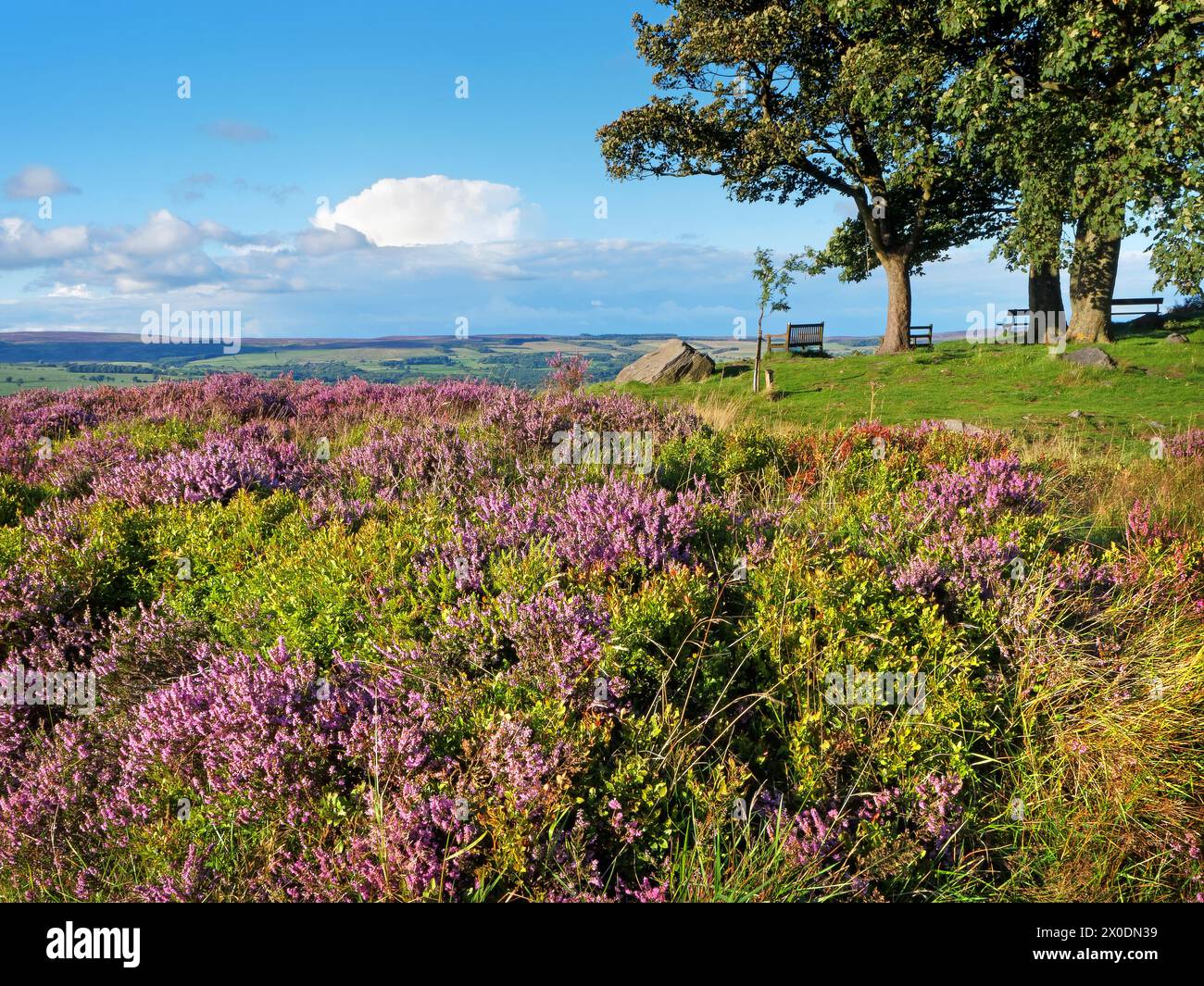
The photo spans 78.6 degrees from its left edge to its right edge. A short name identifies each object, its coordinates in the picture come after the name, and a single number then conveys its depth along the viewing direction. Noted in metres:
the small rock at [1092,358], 18.58
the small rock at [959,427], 9.26
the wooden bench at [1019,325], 27.38
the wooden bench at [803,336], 29.28
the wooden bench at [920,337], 28.39
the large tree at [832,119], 19.80
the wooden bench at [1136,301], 28.73
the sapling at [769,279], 27.52
